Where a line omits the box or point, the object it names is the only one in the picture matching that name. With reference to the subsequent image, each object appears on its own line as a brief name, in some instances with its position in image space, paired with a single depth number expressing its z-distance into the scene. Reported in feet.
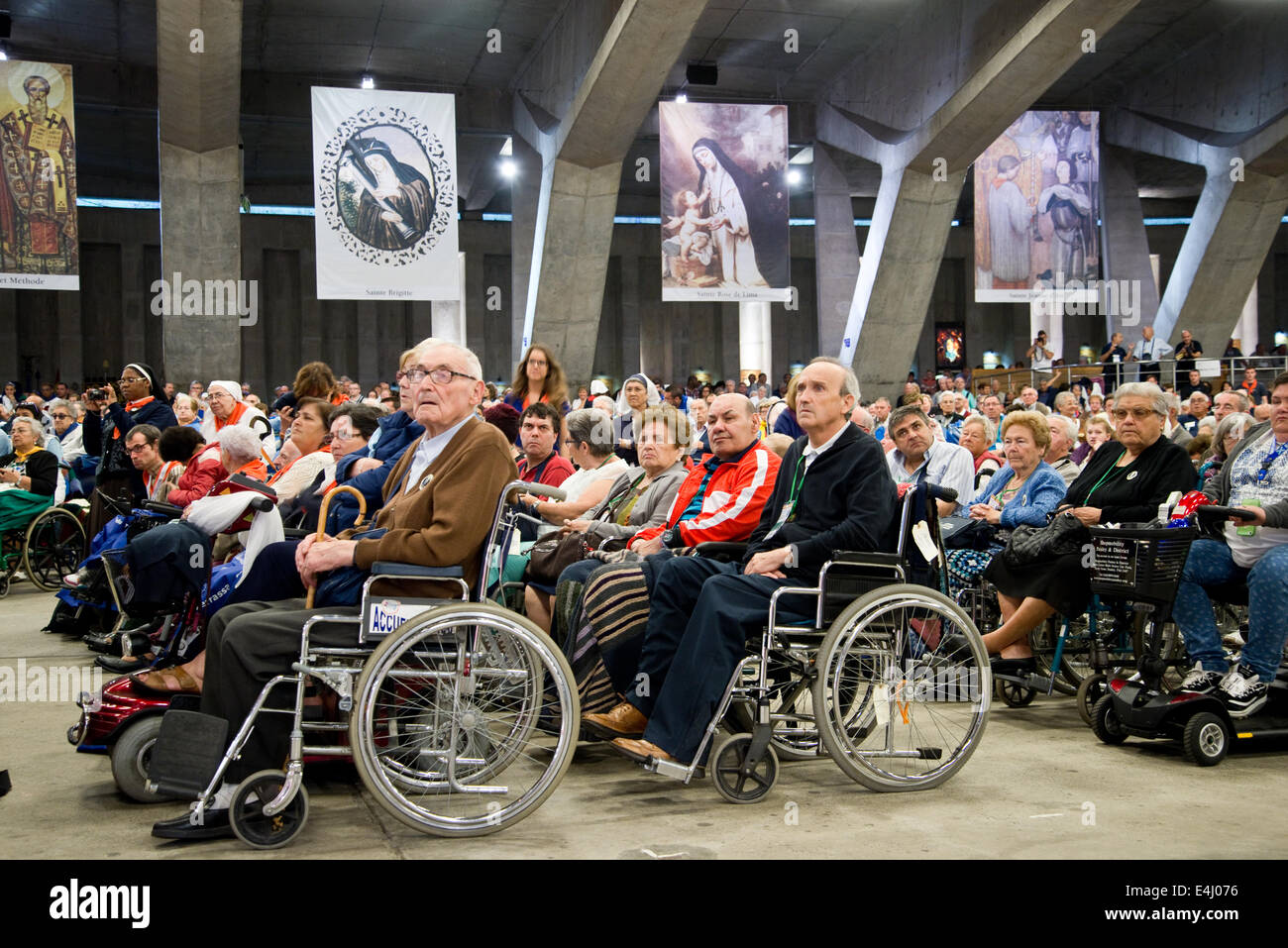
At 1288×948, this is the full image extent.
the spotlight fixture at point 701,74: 52.80
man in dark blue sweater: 10.52
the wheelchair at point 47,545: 25.36
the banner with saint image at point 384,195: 41.11
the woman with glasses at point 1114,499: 13.74
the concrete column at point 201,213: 43.01
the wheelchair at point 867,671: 10.46
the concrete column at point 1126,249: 58.65
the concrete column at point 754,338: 84.23
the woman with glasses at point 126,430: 21.33
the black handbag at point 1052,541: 13.65
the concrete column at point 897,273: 50.90
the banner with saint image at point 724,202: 45.14
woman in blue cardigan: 15.70
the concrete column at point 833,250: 56.24
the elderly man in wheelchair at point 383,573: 9.17
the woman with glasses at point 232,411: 19.94
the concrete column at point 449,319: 75.25
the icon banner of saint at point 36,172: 40.81
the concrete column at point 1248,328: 87.30
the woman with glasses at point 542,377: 20.04
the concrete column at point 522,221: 53.36
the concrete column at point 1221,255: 54.49
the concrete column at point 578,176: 43.32
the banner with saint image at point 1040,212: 49.16
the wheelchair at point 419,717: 8.88
